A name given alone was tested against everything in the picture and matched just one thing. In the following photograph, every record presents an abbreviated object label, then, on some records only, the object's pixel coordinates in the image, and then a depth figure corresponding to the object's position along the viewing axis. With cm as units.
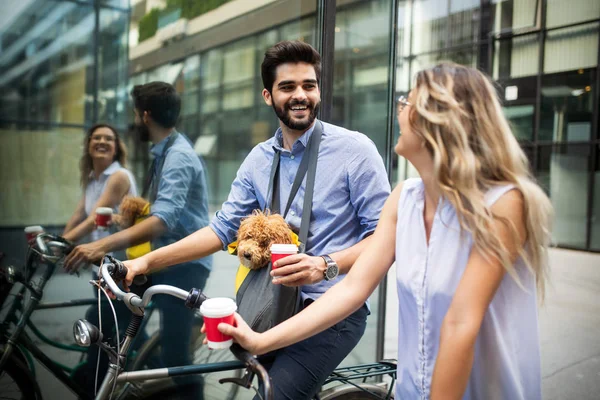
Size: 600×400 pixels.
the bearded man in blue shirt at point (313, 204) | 200
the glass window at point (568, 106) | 1023
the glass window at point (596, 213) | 1033
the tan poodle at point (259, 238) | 189
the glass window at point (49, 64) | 299
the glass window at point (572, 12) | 960
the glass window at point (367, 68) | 389
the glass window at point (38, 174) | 303
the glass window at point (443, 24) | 965
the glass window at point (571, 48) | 966
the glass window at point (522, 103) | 1107
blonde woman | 135
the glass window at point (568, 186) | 1067
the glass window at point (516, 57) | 1065
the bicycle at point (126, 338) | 166
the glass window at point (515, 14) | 970
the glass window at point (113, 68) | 339
